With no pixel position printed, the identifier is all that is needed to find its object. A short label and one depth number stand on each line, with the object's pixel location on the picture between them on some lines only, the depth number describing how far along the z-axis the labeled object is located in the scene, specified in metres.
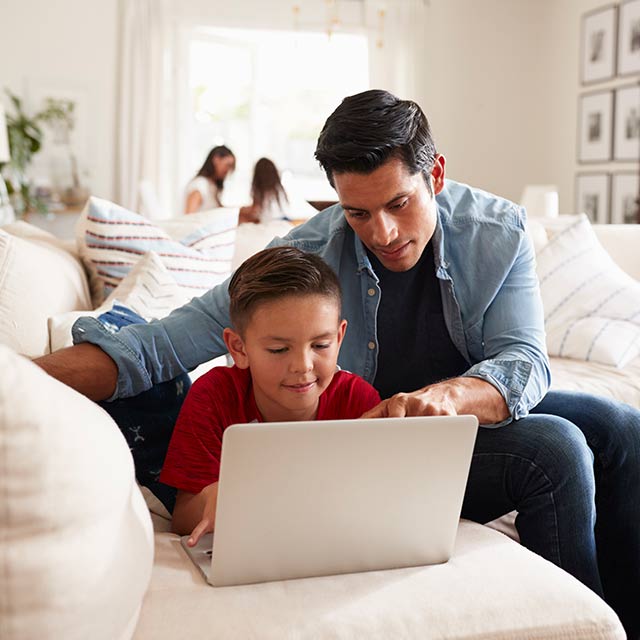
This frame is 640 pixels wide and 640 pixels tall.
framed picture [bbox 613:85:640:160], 5.78
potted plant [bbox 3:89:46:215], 5.72
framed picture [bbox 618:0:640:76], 5.76
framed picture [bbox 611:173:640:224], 5.79
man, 1.38
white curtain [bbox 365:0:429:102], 6.88
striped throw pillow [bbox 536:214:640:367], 2.81
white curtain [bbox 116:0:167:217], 6.32
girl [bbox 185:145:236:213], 5.57
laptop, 1.00
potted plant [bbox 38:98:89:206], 6.14
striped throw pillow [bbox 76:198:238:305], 2.35
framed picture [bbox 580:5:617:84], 6.05
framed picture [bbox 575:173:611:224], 6.12
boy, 1.27
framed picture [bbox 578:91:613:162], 6.11
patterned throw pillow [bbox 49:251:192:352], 1.88
